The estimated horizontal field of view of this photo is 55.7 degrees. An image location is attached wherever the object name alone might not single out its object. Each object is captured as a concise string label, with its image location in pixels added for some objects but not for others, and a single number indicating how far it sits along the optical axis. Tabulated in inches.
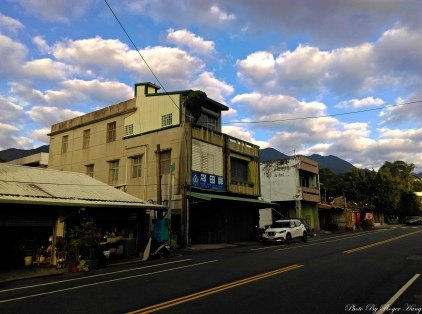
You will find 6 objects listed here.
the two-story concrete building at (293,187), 1820.9
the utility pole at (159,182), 987.3
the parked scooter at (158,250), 762.8
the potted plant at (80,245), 626.2
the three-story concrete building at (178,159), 1127.0
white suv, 1077.1
